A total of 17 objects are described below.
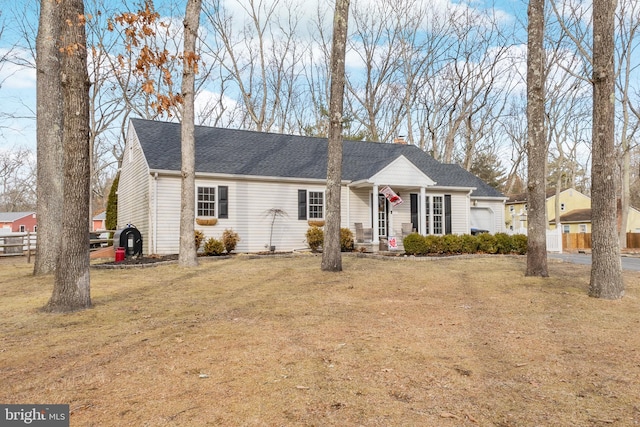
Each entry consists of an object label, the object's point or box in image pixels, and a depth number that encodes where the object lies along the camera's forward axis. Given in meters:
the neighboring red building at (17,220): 54.44
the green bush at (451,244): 15.91
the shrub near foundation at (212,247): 15.28
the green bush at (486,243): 16.34
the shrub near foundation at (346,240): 16.83
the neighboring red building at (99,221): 50.47
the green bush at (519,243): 16.56
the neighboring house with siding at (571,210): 37.69
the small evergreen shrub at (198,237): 15.08
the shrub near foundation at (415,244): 15.54
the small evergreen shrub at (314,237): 16.81
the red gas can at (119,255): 13.71
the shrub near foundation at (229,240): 15.82
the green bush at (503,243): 16.52
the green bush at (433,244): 15.62
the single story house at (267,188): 15.70
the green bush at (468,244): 16.14
